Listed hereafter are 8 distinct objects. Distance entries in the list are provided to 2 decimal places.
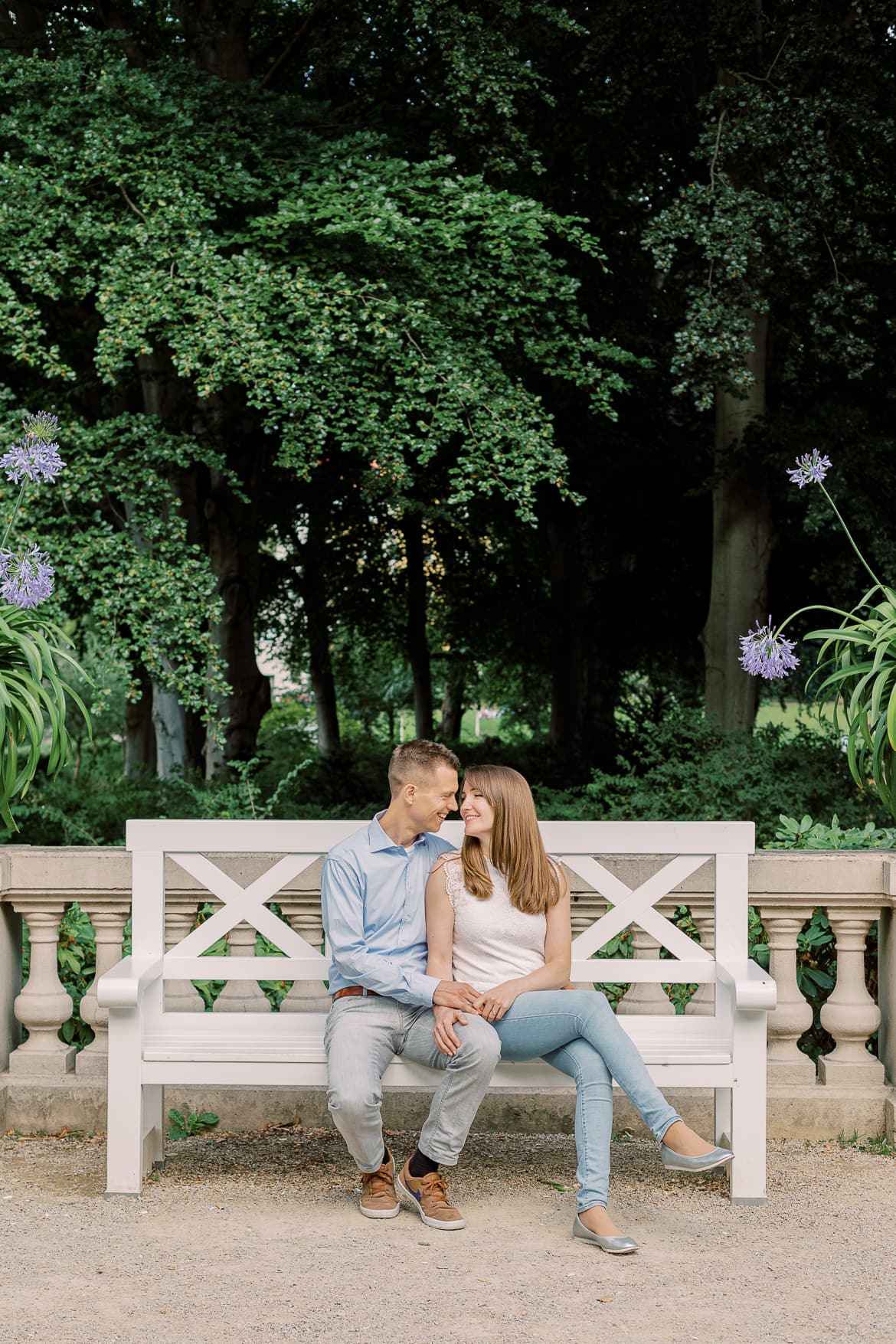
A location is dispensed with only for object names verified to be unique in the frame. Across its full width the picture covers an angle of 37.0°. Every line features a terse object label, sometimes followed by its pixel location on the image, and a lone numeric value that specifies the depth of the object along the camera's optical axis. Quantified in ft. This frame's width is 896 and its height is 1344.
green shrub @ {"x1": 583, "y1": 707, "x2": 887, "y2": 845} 29.68
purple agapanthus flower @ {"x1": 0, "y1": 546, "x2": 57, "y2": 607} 15.39
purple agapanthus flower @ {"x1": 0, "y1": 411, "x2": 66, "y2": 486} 16.15
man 11.91
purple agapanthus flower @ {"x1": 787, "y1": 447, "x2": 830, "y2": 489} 16.05
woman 12.03
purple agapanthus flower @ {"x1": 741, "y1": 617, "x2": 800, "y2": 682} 15.39
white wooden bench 12.59
